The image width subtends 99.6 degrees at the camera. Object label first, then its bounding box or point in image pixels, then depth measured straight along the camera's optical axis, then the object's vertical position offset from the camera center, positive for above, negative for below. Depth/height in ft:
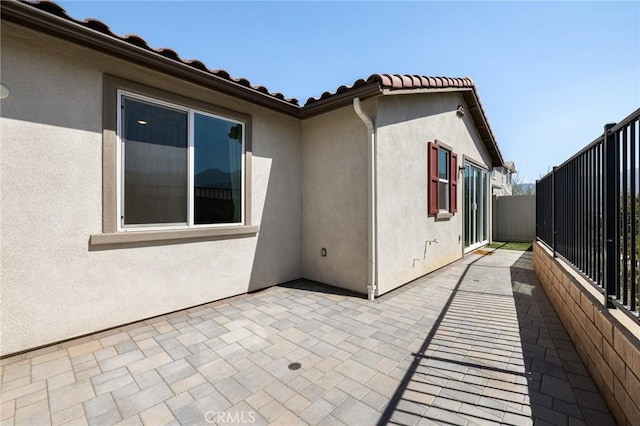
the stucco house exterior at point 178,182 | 9.93 +1.67
